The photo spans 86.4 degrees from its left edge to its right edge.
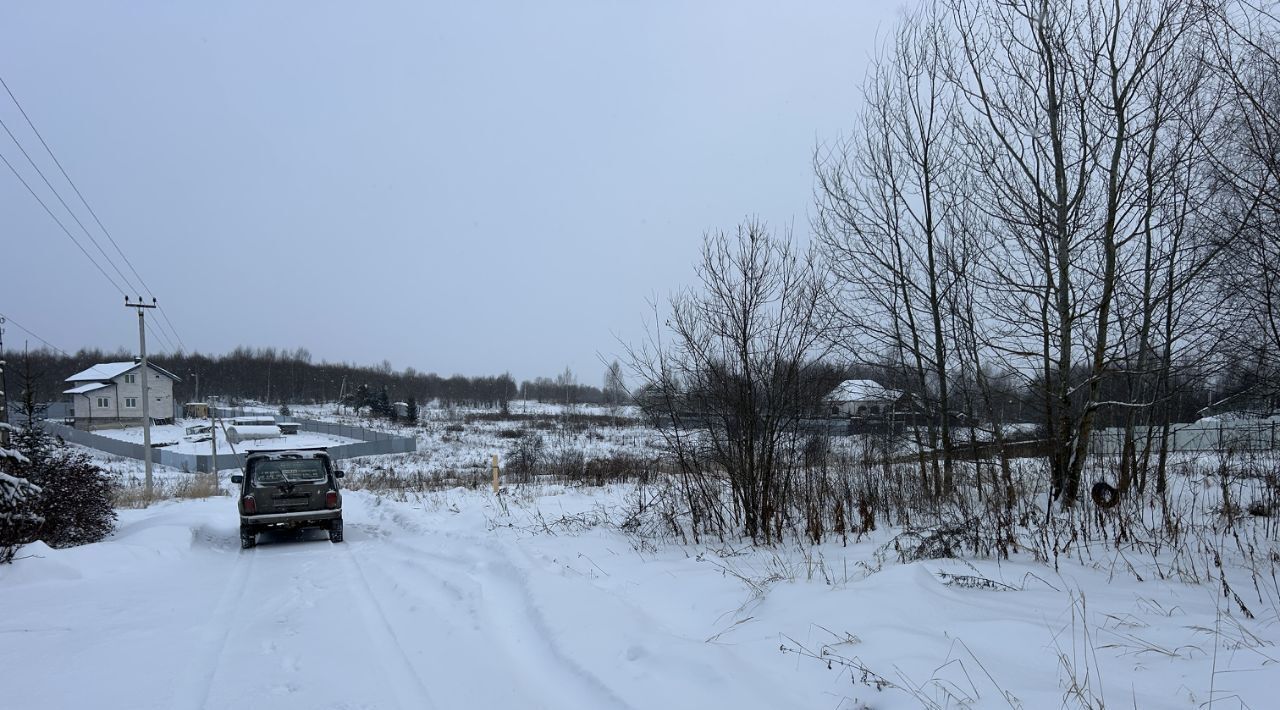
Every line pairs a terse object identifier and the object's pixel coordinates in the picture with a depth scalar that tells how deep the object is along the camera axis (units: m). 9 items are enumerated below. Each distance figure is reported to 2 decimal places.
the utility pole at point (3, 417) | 9.48
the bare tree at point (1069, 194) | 7.86
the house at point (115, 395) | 67.50
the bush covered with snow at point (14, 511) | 7.98
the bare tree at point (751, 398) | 8.68
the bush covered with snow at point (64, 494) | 9.87
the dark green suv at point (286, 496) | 11.14
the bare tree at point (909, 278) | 11.09
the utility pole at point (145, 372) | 28.81
